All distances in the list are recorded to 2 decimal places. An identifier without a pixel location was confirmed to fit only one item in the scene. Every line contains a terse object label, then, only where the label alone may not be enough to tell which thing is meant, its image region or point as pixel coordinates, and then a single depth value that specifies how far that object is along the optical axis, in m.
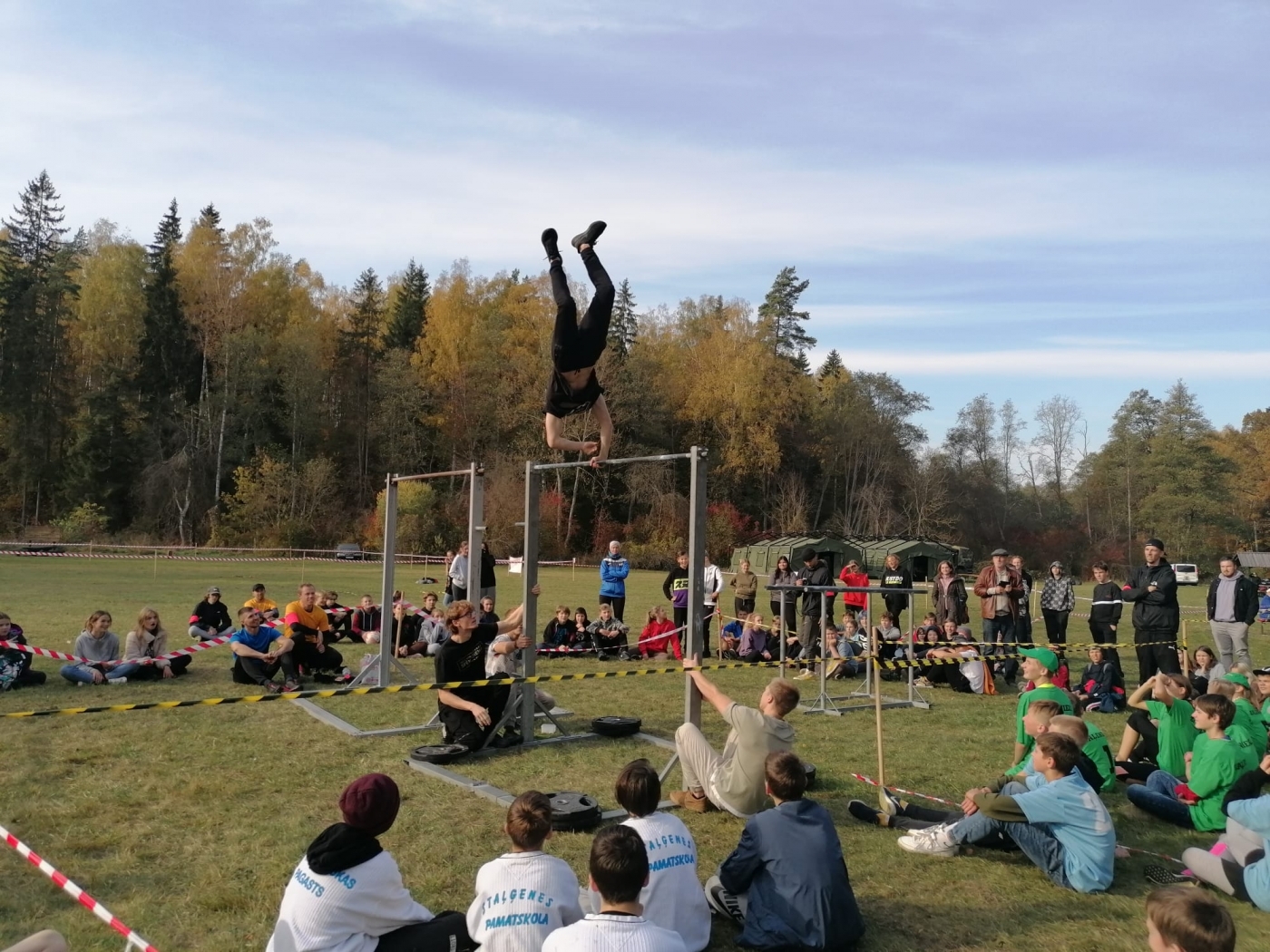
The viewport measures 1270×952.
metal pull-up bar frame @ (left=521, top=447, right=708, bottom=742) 6.87
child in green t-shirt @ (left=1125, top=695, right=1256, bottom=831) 5.85
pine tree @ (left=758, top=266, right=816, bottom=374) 61.16
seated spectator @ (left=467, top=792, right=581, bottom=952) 3.53
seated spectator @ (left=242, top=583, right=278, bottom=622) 12.69
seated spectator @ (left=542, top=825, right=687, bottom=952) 3.04
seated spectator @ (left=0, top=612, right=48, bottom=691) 10.22
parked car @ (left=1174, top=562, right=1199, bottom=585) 47.22
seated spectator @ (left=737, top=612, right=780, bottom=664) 13.95
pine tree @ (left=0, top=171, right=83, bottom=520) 44.41
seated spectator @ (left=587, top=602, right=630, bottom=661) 14.24
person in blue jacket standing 14.81
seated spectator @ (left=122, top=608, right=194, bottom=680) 11.05
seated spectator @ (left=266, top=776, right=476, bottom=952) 3.53
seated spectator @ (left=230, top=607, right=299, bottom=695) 10.95
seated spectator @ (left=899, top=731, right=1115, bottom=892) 5.05
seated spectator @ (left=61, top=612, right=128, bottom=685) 10.65
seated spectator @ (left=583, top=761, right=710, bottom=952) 4.00
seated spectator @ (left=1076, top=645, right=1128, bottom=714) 10.69
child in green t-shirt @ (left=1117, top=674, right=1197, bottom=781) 6.76
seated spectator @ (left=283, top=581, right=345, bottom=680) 11.36
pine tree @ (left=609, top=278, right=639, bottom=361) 57.29
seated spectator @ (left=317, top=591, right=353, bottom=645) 14.81
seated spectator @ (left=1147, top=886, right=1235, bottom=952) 2.71
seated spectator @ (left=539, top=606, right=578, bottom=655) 14.39
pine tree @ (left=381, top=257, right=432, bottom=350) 54.41
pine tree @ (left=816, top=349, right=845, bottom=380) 62.85
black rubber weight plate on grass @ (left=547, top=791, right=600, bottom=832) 5.74
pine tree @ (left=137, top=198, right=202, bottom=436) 47.22
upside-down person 6.59
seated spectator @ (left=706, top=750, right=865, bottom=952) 4.10
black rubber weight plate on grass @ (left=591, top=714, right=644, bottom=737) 8.48
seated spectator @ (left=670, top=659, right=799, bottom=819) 5.84
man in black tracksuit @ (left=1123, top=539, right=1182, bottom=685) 11.34
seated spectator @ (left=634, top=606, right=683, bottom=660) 14.29
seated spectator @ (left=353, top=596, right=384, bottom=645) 15.14
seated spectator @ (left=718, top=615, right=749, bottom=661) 14.37
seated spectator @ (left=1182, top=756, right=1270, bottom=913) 4.83
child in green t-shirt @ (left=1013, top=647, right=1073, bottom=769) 6.79
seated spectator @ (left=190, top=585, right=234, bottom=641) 13.13
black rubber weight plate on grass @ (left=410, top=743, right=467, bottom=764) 7.34
